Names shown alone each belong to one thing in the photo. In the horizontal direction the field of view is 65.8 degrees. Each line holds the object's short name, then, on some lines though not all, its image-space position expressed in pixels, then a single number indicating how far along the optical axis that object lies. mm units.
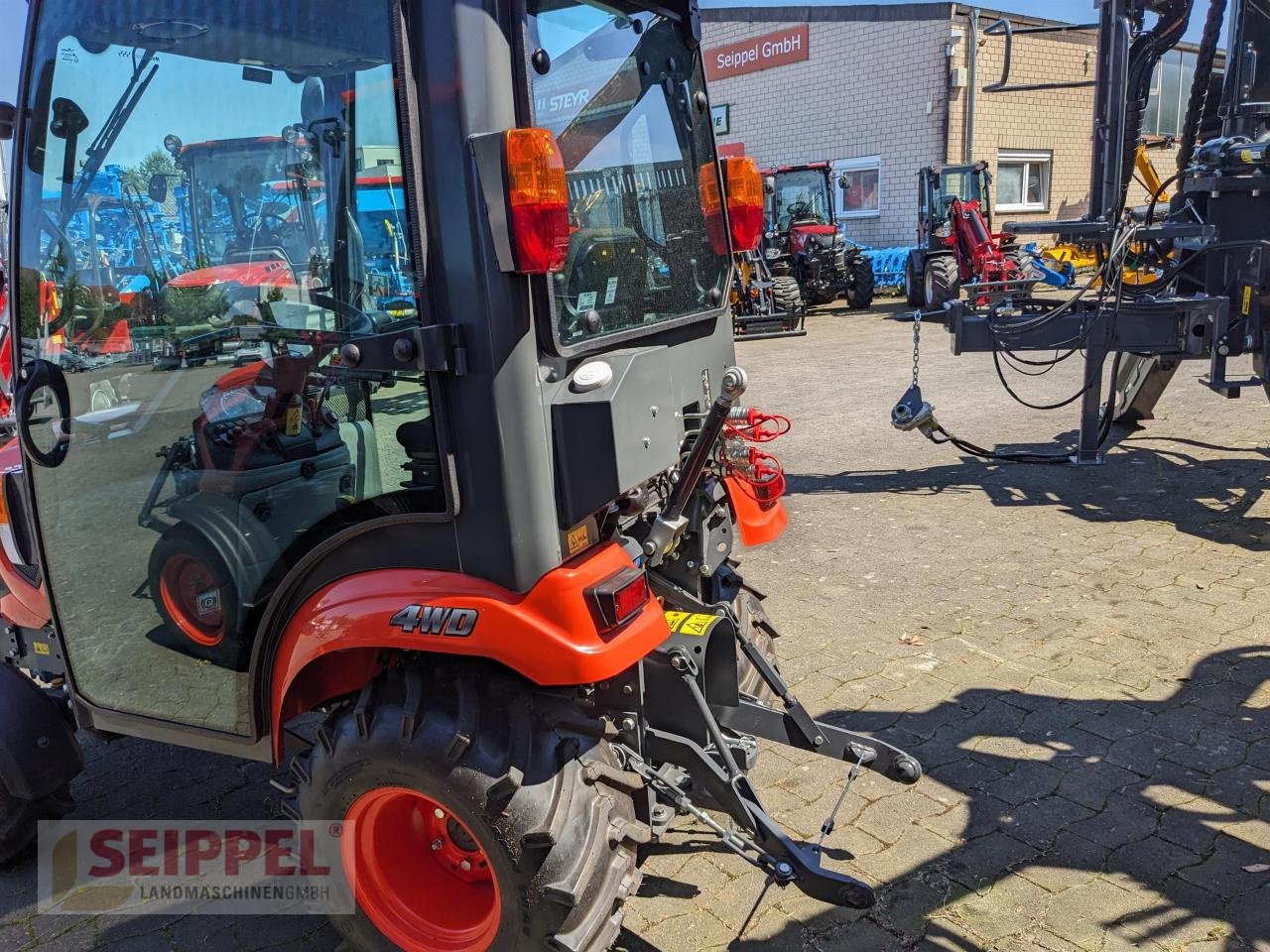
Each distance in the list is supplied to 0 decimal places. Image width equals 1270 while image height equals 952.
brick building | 19391
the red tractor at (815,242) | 17656
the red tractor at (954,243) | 15727
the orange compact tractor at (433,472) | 2010
